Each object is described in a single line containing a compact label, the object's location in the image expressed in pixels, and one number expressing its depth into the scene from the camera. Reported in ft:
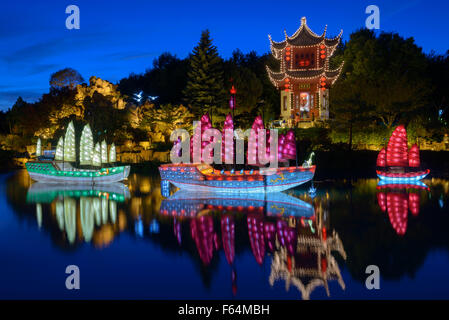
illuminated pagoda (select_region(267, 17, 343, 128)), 130.82
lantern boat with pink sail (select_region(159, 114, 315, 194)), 67.97
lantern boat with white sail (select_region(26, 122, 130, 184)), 84.17
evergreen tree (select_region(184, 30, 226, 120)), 137.39
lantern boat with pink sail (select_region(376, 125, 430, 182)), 86.69
